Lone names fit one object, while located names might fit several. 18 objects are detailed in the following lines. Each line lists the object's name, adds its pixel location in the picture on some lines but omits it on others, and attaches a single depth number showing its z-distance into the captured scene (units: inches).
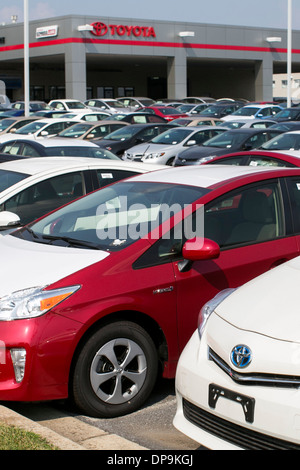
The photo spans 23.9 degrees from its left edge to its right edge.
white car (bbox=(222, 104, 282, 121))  1302.9
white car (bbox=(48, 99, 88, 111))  1585.9
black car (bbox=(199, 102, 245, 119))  1373.0
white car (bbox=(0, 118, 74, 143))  1016.9
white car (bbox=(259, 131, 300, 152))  667.0
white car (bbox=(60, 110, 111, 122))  1236.8
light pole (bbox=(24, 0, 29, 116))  1339.8
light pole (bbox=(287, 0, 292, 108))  1518.2
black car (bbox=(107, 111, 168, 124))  1150.3
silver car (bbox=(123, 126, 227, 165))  805.2
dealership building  1964.8
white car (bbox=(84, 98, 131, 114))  1630.7
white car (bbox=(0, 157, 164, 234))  298.5
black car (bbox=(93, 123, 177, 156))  875.4
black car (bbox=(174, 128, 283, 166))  731.4
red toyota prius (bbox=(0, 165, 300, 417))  175.6
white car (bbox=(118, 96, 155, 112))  1705.6
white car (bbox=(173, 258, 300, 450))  132.4
